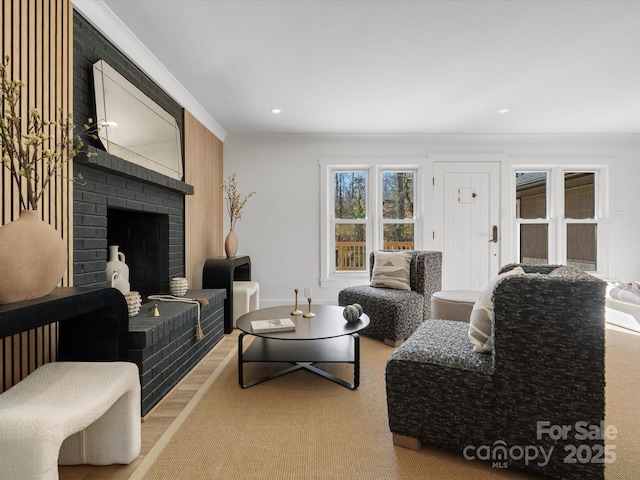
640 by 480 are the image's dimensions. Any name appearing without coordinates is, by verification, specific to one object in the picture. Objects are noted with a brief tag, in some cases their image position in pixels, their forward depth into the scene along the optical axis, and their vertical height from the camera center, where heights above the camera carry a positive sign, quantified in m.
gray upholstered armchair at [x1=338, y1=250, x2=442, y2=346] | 3.12 -0.60
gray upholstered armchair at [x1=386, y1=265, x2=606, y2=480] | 1.30 -0.60
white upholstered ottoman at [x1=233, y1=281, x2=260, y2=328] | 3.59 -0.64
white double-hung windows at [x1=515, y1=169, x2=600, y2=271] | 4.89 +0.31
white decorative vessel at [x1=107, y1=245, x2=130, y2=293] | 2.29 -0.23
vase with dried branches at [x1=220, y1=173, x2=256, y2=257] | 3.91 +0.49
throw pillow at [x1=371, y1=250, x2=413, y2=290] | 3.60 -0.34
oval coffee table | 2.22 -0.81
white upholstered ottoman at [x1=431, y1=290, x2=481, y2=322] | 2.91 -0.58
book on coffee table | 2.26 -0.59
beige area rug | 1.46 -1.00
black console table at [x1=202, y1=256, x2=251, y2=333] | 3.51 -0.41
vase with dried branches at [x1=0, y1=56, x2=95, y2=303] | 1.21 -0.03
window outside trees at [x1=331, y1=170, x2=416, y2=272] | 4.90 +0.32
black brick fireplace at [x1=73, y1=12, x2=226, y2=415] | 1.98 +0.02
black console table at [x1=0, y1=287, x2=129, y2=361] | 1.35 -0.42
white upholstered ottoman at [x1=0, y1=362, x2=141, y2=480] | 1.02 -0.59
